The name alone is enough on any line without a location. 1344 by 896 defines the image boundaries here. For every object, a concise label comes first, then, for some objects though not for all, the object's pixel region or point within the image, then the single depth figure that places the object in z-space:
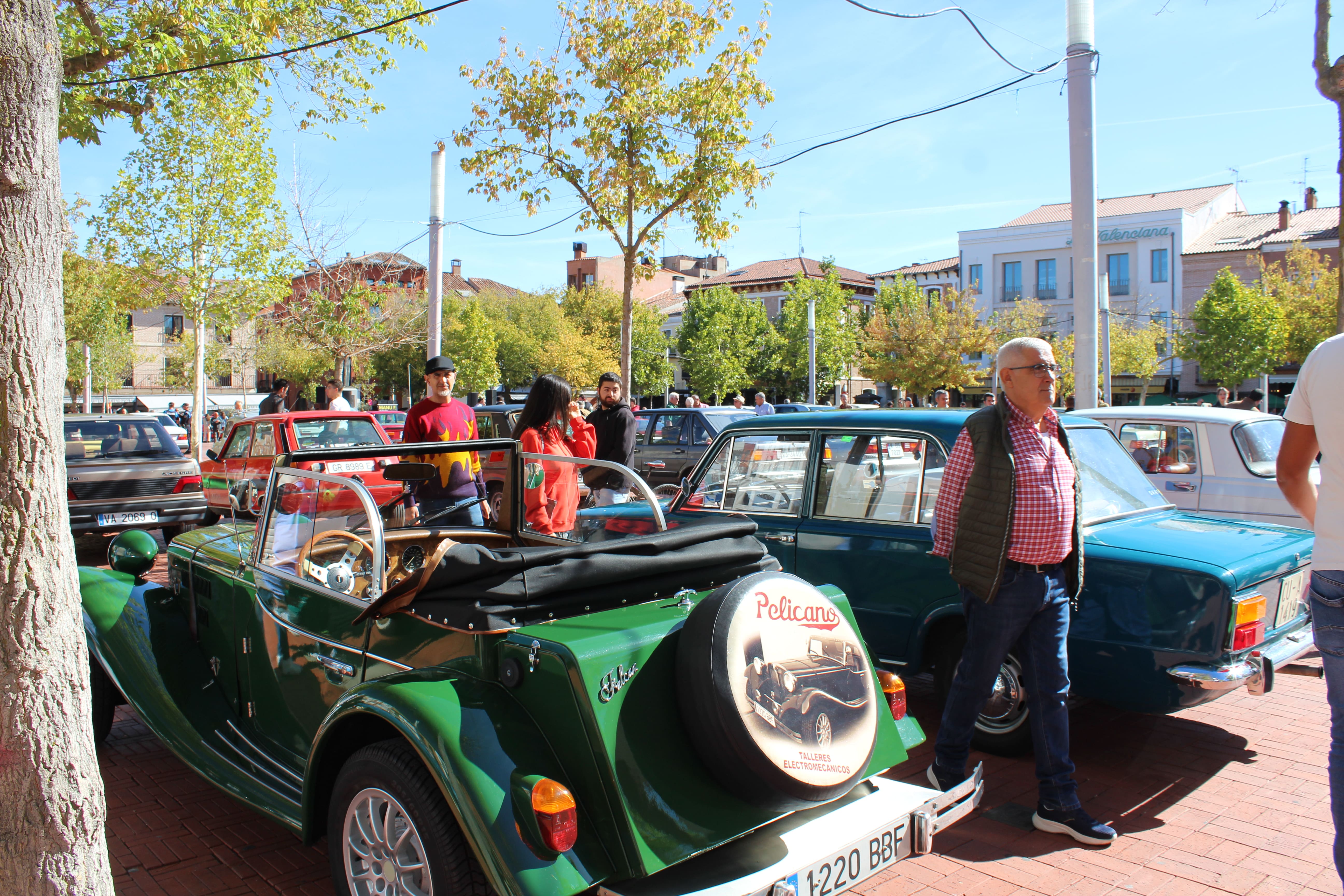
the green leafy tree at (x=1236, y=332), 35.69
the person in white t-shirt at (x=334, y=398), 11.54
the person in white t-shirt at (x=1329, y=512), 2.57
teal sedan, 3.72
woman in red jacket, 4.41
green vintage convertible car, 2.28
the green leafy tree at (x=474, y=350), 47.69
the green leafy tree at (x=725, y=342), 49.88
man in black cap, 4.68
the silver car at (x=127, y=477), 9.51
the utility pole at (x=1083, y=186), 8.84
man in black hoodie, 8.19
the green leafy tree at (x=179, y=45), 9.34
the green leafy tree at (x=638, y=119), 13.10
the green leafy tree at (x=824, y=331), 48.62
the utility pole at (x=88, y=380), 34.97
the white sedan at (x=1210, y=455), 7.26
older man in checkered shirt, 3.46
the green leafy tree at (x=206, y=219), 20.17
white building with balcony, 44.56
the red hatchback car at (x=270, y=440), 9.88
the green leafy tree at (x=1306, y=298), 32.22
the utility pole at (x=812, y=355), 27.33
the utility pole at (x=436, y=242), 13.27
